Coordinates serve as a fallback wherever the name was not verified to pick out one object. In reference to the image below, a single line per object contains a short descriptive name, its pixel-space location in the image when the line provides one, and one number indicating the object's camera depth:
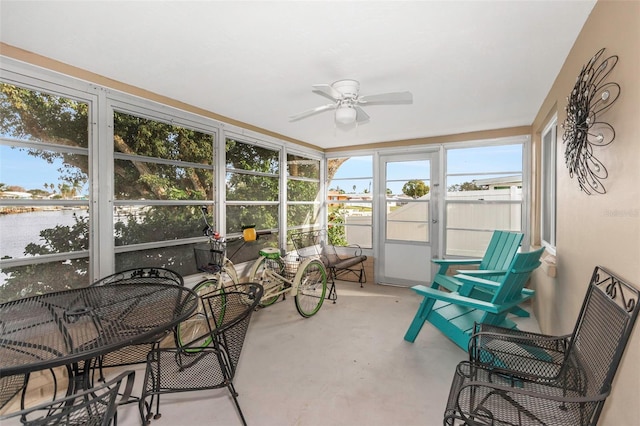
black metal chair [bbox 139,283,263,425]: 1.63
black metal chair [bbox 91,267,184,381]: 2.01
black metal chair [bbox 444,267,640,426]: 1.22
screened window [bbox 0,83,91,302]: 2.09
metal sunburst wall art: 1.46
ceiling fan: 2.29
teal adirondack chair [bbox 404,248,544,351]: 2.32
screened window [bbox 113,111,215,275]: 2.71
